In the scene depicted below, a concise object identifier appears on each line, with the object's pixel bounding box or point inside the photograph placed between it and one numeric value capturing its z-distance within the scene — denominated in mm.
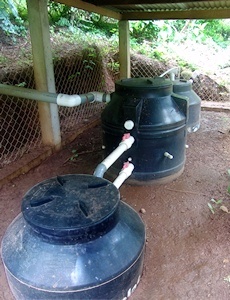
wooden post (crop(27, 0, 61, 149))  2111
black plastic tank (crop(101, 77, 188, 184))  1809
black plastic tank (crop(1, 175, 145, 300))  880
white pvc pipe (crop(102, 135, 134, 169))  1337
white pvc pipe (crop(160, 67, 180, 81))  3020
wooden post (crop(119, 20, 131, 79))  3521
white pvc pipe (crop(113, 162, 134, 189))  1270
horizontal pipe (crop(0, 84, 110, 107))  1818
